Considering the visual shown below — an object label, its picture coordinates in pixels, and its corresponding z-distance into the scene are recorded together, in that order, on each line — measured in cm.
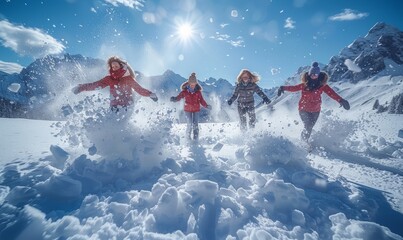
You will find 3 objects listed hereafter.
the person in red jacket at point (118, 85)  597
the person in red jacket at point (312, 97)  695
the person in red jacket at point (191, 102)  791
